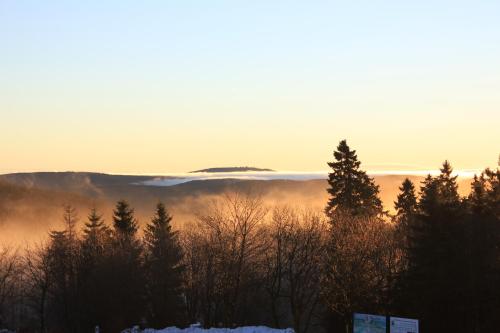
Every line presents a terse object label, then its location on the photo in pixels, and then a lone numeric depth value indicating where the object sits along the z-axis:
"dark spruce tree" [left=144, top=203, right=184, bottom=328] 56.81
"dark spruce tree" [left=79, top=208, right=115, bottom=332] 55.07
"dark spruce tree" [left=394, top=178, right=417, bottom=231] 74.82
